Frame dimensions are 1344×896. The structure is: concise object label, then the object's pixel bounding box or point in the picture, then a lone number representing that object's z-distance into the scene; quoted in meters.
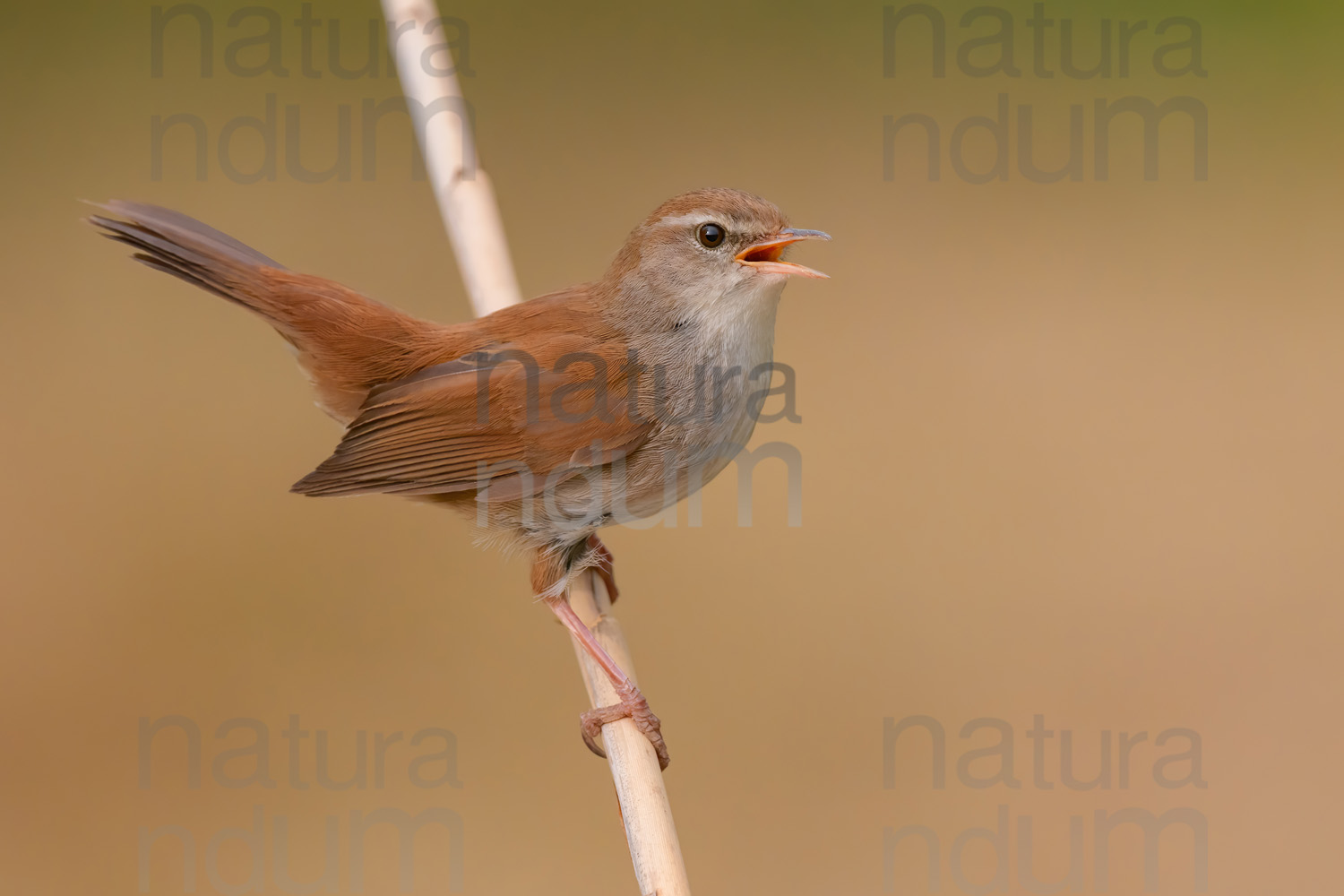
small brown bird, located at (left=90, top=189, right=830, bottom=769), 4.10
